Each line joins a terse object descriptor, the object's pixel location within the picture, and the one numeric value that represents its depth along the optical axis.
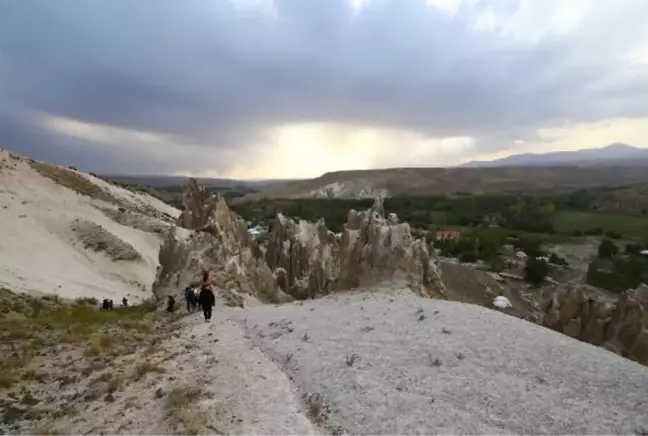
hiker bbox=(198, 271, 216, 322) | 20.86
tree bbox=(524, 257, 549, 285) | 78.69
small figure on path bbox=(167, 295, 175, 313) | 24.16
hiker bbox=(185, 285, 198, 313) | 23.08
